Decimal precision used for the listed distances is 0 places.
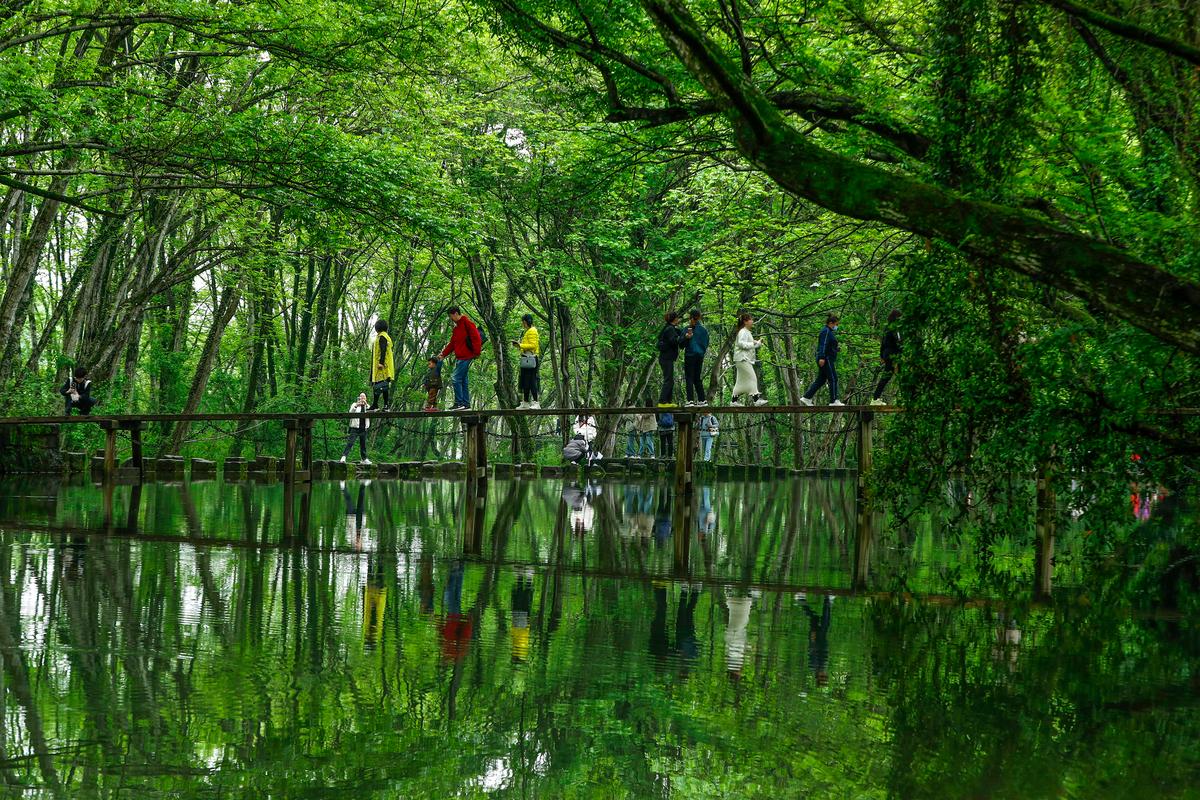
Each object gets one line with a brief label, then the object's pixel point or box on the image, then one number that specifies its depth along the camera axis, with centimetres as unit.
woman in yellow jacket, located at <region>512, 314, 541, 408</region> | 2164
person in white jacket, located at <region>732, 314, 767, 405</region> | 2181
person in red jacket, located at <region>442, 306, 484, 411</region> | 1972
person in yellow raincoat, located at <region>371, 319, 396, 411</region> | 2138
